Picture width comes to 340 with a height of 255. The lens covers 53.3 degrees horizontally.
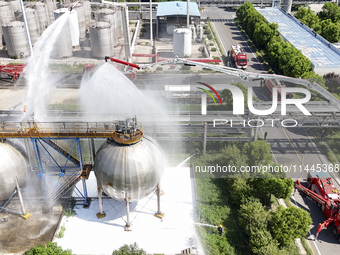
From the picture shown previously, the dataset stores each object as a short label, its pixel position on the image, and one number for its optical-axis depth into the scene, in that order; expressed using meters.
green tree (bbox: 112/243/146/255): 24.09
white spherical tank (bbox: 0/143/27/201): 27.62
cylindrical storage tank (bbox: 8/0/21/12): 74.52
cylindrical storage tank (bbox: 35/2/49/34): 72.64
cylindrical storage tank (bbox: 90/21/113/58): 63.00
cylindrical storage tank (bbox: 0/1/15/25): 70.38
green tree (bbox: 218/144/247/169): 34.12
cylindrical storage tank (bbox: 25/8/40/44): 68.38
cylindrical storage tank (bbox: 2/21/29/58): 63.48
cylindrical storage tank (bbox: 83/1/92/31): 77.21
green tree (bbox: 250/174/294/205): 30.30
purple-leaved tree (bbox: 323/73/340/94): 50.84
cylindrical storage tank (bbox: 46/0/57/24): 77.15
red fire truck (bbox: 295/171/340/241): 28.59
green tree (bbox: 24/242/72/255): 23.65
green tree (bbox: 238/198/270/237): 27.14
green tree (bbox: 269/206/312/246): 26.56
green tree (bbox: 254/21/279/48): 67.31
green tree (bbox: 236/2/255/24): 82.51
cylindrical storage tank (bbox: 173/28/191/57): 65.88
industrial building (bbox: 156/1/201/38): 77.62
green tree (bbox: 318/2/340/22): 79.31
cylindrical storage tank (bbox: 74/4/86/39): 73.79
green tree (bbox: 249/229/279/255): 25.41
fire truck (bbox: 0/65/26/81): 56.97
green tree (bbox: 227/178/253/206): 30.57
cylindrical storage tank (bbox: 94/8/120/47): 70.19
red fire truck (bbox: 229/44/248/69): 60.16
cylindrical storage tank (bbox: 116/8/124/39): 75.14
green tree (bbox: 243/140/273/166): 34.28
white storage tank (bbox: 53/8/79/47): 66.86
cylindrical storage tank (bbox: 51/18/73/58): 64.44
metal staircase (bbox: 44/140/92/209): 29.03
